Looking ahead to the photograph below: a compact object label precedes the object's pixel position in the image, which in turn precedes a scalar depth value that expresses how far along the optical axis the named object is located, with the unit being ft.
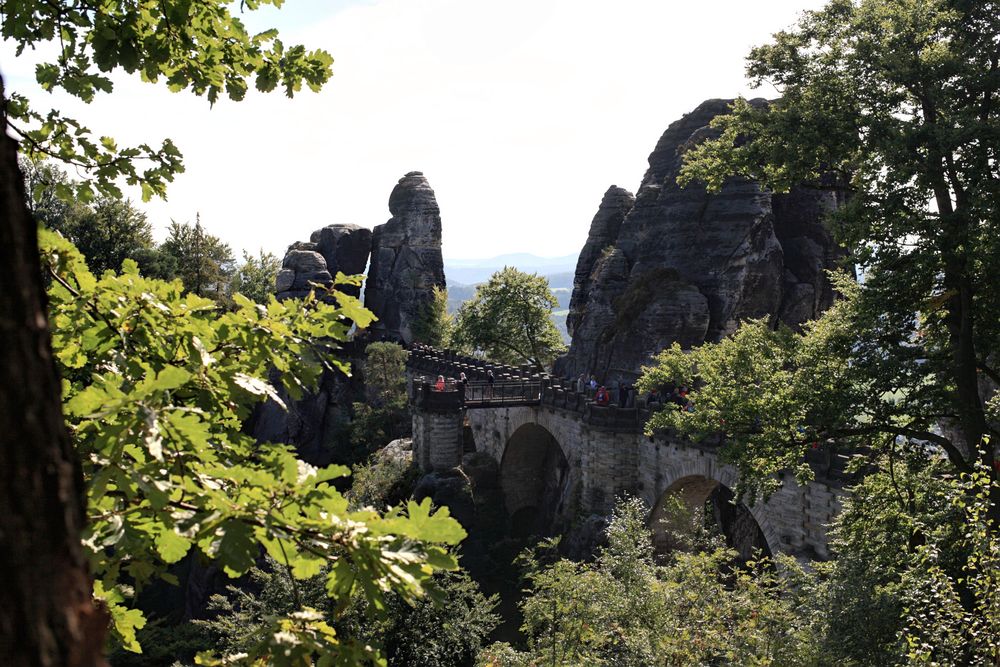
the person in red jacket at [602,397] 100.37
